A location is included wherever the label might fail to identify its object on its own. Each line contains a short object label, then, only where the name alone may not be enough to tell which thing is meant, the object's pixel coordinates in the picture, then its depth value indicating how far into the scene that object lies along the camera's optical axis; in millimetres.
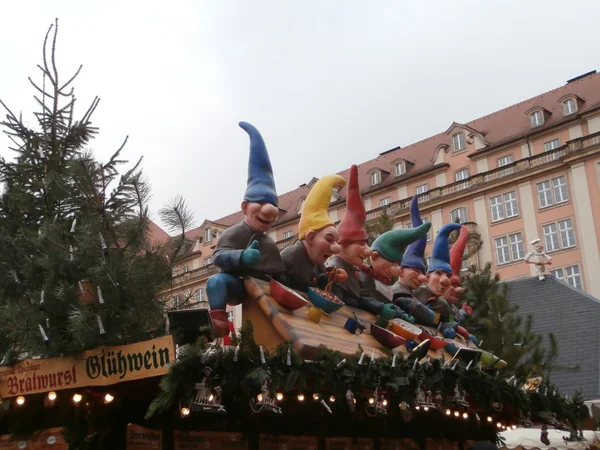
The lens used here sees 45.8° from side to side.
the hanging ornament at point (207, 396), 5645
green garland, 5613
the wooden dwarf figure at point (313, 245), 8812
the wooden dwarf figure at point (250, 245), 7852
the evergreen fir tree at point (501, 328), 14297
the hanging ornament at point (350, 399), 6652
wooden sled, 7395
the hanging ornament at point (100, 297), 6320
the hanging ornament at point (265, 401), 5996
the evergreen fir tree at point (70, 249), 6367
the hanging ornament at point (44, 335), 6252
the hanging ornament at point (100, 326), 6141
